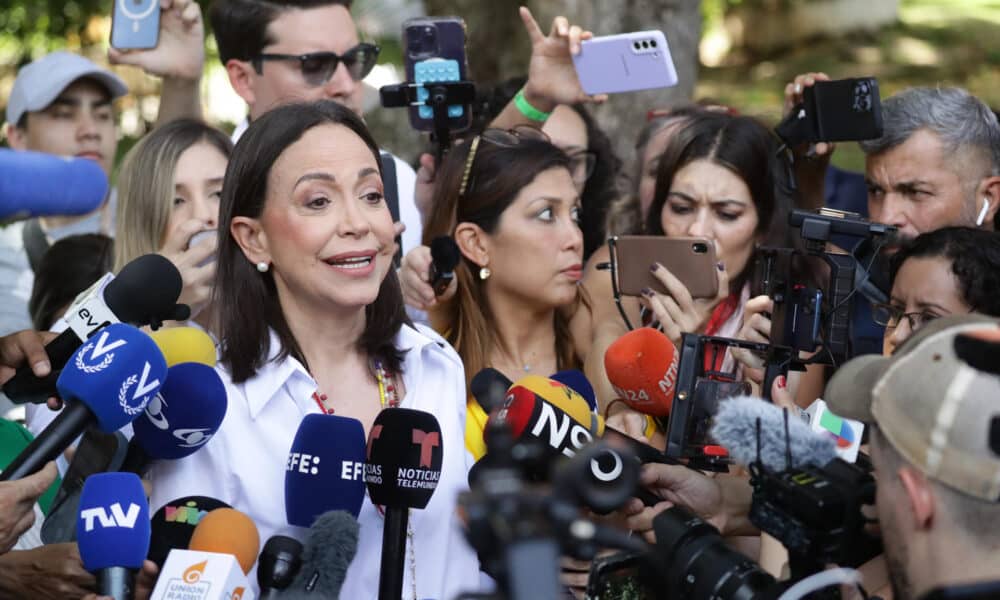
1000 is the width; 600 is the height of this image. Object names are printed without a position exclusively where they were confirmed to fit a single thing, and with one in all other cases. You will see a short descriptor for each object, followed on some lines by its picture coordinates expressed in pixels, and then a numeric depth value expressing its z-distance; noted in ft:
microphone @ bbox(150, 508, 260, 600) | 8.53
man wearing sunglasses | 17.15
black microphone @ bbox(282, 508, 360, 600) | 8.88
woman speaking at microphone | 11.10
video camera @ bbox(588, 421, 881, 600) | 8.03
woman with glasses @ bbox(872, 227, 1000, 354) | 12.53
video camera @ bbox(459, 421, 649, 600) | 5.59
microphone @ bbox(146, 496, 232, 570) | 9.41
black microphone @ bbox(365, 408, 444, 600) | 9.83
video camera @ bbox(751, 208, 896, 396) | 12.09
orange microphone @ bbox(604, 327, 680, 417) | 12.14
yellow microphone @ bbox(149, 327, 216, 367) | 10.57
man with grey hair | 15.61
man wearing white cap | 19.49
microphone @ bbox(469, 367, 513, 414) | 11.24
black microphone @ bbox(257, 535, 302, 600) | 8.91
